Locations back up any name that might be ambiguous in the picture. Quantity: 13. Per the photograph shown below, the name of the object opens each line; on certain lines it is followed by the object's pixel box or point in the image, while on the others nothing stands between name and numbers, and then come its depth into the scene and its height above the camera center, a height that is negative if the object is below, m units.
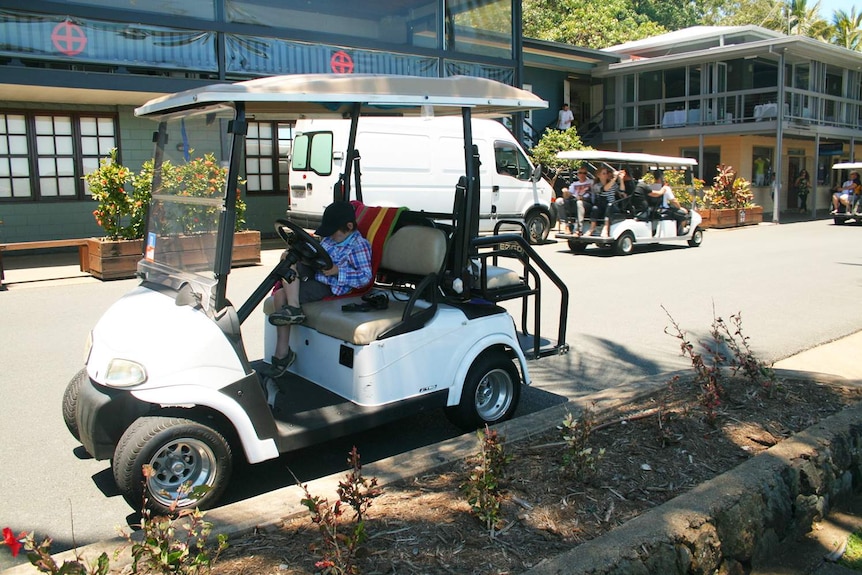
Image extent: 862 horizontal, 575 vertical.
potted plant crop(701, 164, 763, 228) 21.61 +0.13
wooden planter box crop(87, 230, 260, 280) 11.48 -0.67
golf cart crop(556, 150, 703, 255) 14.66 -0.38
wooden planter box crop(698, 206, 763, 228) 21.03 -0.41
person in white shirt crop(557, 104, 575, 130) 24.00 +2.76
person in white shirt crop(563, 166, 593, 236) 15.01 +0.11
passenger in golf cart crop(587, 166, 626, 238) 14.73 +0.19
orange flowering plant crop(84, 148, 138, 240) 11.59 +0.27
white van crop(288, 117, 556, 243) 14.10 +0.70
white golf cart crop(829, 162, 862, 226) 21.58 -0.31
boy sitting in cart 5.01 -0.37
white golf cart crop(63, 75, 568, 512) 3.70 -0.69
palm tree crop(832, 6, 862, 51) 44.78 +10.06
